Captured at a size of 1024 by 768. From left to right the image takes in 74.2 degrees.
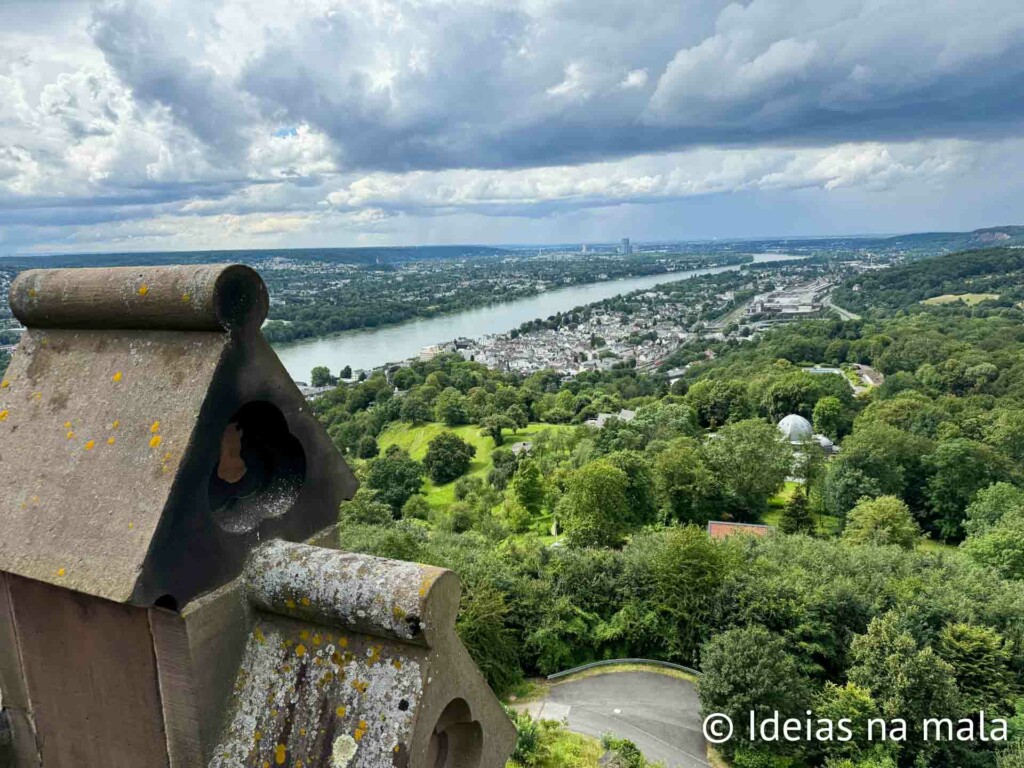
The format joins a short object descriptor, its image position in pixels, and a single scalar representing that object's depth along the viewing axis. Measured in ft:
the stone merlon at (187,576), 10.00
